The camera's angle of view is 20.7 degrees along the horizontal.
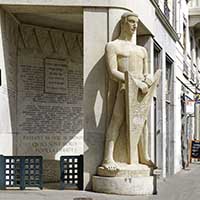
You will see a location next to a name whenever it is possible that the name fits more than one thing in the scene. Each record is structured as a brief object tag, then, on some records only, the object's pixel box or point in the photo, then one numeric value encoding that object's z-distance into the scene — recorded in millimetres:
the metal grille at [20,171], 13070
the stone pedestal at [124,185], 12391
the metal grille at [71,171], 13242
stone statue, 12570
